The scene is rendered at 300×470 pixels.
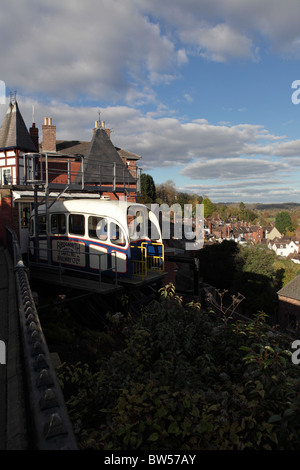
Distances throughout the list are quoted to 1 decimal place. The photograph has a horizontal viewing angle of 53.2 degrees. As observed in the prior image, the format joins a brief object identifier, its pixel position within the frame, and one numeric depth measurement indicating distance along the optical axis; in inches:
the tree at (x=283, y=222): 5620.1
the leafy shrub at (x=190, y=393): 119.4
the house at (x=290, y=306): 1114.7
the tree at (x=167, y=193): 3382.4
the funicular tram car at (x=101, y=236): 420.5
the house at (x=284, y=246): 4052.7
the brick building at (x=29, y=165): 598.2
